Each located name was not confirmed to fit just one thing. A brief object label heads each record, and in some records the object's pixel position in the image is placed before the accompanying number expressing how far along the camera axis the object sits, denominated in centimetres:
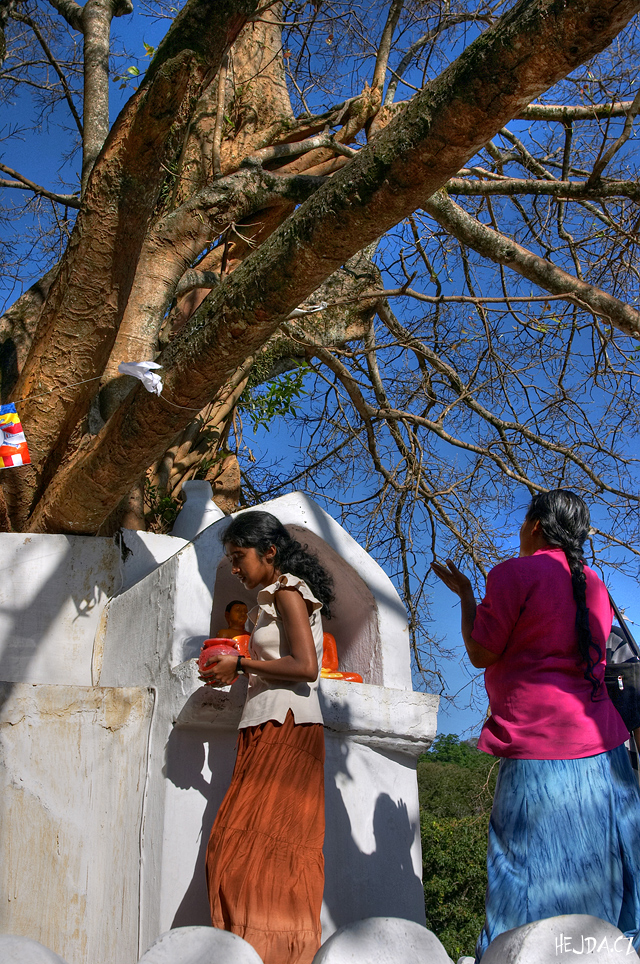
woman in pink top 216
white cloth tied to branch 313
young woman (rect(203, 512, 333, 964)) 253
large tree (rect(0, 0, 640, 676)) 246
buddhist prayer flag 365
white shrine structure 311
